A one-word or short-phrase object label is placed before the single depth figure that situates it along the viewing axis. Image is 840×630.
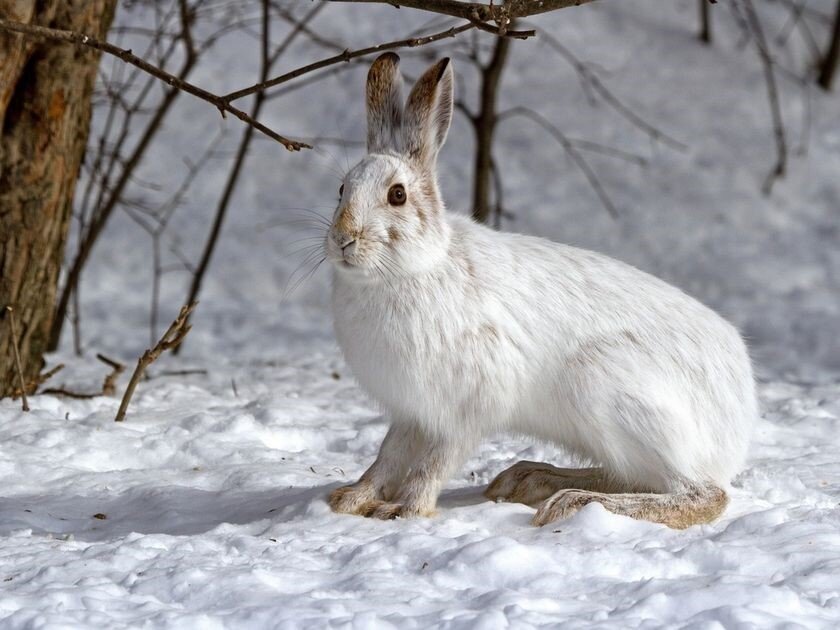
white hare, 7.12
